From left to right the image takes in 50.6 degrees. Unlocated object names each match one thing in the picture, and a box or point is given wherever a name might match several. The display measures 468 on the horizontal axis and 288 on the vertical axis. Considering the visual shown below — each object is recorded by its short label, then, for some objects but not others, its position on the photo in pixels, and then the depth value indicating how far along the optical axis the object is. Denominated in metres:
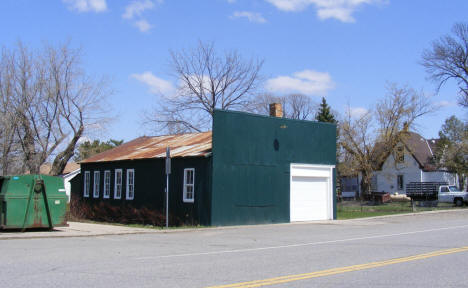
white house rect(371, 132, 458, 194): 53.88
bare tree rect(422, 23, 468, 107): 51.62
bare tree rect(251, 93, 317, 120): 66.29
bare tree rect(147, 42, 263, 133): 43.81
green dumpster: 16.16
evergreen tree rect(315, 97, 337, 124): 58.00
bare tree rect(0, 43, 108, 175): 32.22
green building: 20.64
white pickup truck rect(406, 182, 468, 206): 39.44
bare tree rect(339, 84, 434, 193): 44.22
